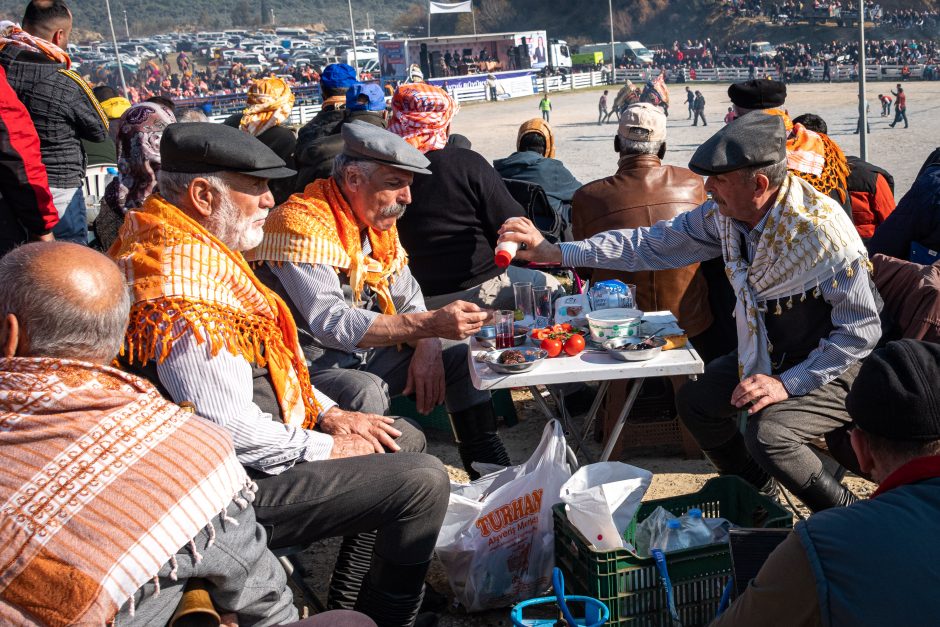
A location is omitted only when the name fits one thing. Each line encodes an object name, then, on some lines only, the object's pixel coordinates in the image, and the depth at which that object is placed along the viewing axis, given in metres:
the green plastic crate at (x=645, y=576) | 2.99
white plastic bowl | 3.68
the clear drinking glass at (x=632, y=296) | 4.09
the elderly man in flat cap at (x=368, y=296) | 3.77
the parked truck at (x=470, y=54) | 55.53
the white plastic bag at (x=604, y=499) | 3.02
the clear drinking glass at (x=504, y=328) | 3.77
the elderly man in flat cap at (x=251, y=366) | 2.72
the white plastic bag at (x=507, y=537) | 3.42
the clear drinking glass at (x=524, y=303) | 4.16
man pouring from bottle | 3.41
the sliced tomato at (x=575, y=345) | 3.62
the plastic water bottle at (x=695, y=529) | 3.23
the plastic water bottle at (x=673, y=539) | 3.20
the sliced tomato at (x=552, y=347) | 3.63
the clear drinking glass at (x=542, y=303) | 4.14
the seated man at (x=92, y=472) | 1.87
